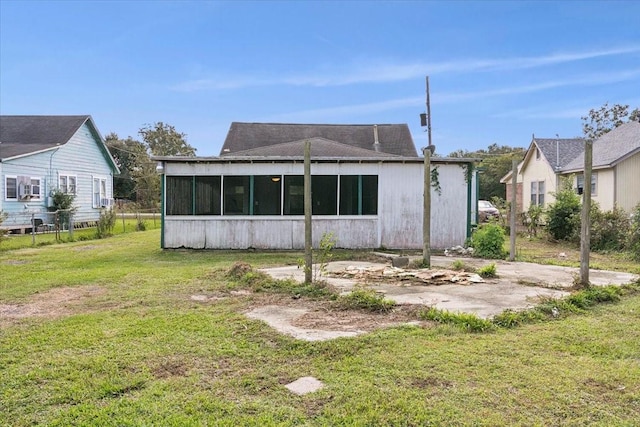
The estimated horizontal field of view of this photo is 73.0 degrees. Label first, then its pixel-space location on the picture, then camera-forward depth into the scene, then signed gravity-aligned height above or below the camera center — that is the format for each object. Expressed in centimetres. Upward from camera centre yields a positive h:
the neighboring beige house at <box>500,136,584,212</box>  2042 +227
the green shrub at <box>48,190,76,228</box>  1882 +40
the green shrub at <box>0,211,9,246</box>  1196 -53
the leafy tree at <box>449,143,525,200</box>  3753 +322
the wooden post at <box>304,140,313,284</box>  643 -26
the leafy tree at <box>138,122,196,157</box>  4656 +790
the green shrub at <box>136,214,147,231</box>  1878 -64
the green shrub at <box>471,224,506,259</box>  1026 -76
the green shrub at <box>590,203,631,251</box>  1196 -49
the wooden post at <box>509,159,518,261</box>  957 +8
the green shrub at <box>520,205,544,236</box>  1647 -26
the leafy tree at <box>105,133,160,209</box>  3286 +337
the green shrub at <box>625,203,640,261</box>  1102 -58
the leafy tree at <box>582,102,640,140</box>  3609 +794
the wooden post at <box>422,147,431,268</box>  807 -21
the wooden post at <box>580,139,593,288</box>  614 -25
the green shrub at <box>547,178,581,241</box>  1402 -15
